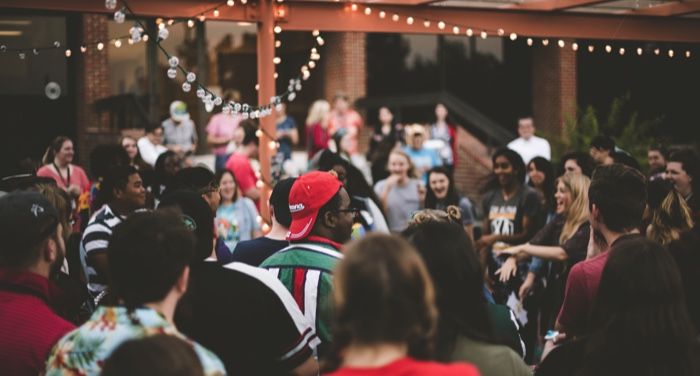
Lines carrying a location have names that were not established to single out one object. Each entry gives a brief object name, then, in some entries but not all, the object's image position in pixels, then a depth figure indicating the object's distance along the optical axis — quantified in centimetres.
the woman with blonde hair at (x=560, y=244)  650
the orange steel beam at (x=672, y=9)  1043
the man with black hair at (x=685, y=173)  735
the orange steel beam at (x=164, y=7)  870
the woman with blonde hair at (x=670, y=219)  526
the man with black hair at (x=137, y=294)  281
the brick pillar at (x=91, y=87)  1597
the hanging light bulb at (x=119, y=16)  669
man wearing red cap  424
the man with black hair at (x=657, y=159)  1009
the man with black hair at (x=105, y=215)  568
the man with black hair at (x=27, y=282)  336
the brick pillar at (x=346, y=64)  2027
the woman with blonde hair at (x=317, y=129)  1509
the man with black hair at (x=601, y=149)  927
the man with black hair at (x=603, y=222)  402
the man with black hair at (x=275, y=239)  505
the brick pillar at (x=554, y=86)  2103
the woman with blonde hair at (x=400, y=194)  1034
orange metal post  948
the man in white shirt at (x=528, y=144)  1318
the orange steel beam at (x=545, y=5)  1024
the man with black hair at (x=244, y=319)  349
